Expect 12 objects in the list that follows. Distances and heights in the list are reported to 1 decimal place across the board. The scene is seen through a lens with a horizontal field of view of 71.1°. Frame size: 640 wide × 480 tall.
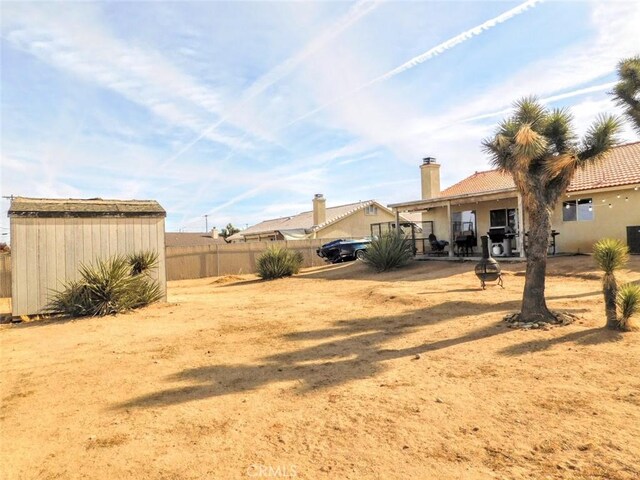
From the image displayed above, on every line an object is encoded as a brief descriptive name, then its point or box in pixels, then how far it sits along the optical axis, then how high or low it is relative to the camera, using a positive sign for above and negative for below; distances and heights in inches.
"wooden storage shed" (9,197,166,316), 399.9 +23.9
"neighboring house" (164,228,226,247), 1877.5 +93.8
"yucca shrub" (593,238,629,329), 256.4 -11.9
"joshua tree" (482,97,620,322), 286.2 +57.7
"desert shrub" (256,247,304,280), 737.0 -13.4
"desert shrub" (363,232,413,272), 671.1 -0.5
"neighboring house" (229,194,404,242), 1437.0 +110.2
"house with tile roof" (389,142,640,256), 607.8 +62.9
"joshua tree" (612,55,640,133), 391.9 +138.2
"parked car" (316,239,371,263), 932.6 +8.4
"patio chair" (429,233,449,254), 798.9 +10.4
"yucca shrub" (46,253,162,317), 388.2 -26.5
